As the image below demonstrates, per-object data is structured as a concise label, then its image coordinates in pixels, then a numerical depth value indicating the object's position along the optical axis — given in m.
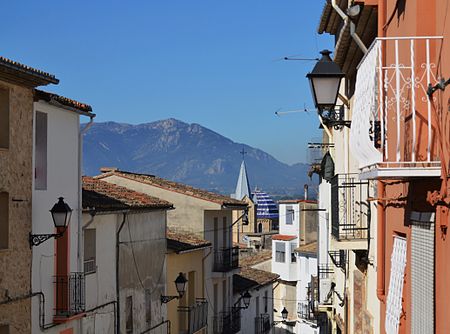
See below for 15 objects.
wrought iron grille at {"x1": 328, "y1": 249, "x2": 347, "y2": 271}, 20.51
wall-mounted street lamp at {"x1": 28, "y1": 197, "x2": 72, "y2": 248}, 16.20
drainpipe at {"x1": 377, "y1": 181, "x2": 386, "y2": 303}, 11.45
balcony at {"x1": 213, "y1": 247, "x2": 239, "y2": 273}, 34.80
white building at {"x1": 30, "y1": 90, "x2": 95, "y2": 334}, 17.94
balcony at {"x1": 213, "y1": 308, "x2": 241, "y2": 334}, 35.84
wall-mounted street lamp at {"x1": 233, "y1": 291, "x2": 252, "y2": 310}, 38.66
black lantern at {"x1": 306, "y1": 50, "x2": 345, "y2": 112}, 9.70
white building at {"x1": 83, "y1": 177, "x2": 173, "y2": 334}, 21.47
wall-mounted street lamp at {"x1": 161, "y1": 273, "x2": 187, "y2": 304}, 26.64
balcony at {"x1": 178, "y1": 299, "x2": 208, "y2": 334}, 29.97
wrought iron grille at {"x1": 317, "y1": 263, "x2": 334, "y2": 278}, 27.60
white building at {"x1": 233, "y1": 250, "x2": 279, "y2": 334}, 40.81
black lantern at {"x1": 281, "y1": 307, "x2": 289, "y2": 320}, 52.72
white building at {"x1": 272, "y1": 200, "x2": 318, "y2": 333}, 54.31
